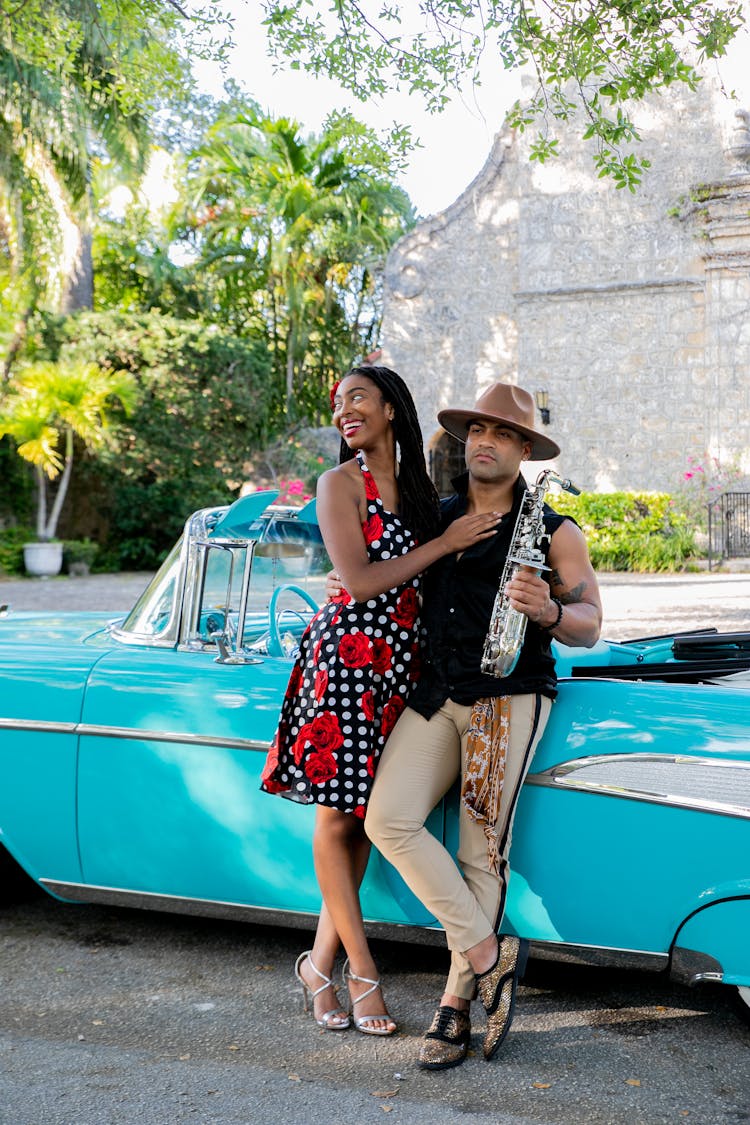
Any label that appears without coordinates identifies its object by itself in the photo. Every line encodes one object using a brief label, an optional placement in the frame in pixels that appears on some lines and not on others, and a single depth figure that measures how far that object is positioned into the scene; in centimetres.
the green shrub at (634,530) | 1752
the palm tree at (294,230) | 2473
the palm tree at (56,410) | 1791
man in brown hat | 273
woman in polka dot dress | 279
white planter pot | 1827
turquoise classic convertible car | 271
